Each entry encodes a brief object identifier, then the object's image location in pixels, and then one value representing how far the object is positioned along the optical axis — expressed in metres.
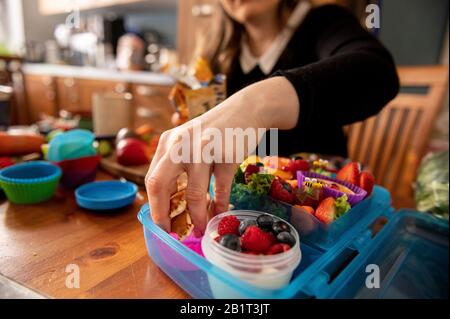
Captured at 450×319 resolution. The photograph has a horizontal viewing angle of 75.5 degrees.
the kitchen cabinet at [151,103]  1.67
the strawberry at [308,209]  0.38
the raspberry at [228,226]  0.34
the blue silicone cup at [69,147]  0.57
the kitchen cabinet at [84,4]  1.97
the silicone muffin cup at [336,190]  0.42
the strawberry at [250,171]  0.43
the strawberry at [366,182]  0.46
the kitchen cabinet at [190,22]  1.75
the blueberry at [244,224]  0.34
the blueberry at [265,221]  0.34
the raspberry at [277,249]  0.30
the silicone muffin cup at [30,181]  0.48
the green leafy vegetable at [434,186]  0.61
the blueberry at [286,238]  0.32
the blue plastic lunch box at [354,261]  0.29
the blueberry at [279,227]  0.33
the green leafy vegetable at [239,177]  0.43
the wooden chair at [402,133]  0.99
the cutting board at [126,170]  0.60
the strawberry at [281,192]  0.40
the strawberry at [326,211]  0.37
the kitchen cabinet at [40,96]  2.32
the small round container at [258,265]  0.28
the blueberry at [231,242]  0.31
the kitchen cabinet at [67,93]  2.14
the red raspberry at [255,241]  0.31
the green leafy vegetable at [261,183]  0.41
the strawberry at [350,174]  0.47
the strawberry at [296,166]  0.48
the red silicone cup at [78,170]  0.55
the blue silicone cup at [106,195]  0.48
